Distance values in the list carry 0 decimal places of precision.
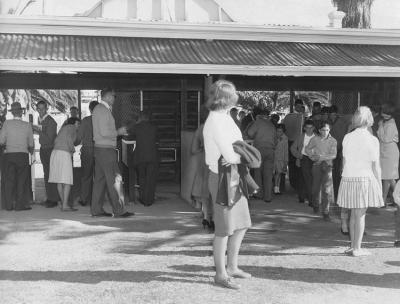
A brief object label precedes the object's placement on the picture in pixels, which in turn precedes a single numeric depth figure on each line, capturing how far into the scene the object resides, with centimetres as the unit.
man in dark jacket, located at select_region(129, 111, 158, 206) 958
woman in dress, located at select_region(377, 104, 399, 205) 920
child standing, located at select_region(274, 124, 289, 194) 1066
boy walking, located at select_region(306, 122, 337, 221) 818
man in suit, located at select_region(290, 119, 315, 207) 927
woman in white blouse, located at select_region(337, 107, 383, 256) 607
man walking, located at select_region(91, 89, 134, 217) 812
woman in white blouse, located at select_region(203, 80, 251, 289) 491
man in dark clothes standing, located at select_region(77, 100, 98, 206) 902
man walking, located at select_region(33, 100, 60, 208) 931
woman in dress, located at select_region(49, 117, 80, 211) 898
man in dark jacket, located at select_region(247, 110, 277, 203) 992
